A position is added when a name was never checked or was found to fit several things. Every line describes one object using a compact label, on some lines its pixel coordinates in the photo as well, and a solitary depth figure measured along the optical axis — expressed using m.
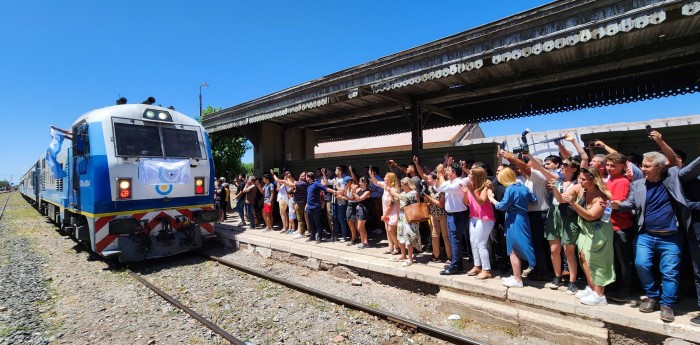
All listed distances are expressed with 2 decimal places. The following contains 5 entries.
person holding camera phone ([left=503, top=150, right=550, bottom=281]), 4.46
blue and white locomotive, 6.55
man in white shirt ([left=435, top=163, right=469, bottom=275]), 5.00
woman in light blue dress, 4.38
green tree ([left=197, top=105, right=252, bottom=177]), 20.41
